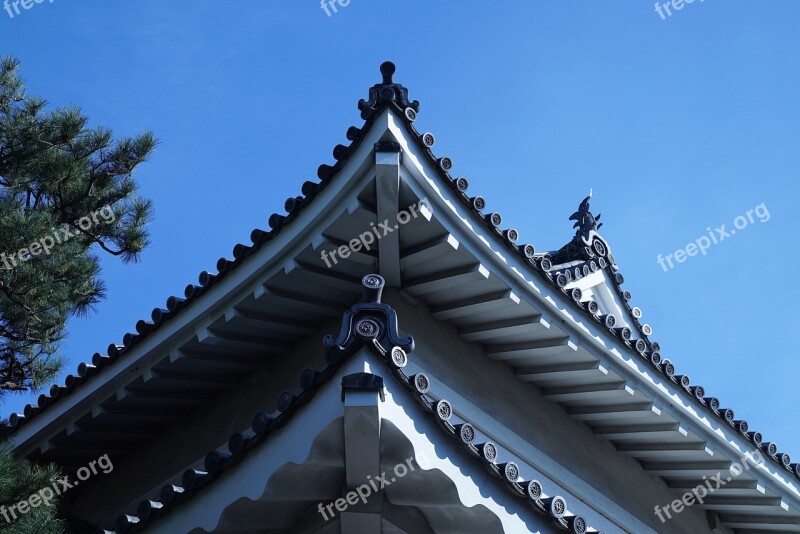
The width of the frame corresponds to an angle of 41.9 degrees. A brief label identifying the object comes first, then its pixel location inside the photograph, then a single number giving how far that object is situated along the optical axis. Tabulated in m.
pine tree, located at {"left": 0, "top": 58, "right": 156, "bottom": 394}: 8.45
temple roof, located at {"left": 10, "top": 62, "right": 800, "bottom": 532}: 8.45
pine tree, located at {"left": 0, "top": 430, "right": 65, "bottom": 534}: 6.83
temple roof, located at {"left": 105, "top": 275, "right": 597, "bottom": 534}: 6.62
